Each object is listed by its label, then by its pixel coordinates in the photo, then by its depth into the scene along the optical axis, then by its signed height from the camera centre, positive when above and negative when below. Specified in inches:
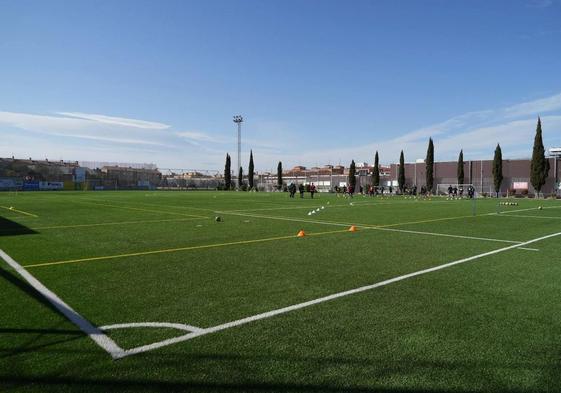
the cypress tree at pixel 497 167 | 2596.0 +83.4
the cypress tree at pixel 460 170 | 2839.6 +74.0
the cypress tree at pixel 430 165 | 2896.2 +111.9
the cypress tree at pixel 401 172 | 3127.5 +67.0
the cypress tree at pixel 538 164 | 2292.1 +92.4
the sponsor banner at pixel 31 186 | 3090.6 -34.0
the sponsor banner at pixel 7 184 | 2999.5 -18.0
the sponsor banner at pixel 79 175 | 3624.5 +57.3
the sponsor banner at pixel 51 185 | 3240.7 -28.8
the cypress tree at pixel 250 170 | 3941.9 +106.7
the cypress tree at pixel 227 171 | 3989.7 +99.3
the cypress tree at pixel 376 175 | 3218.5 +46.9
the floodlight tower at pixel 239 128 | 3574.8 +478.7
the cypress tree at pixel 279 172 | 3919.8 +87.1
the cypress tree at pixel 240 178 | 3725.6 +28.5
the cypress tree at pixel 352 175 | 3312.7 +43.9
